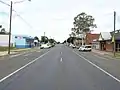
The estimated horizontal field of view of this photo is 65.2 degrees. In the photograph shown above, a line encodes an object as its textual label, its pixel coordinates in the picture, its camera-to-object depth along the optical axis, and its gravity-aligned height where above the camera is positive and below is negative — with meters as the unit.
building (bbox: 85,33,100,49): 39.46 +2.68
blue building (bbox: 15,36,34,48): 35.15 +0.30
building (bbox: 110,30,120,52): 20.44 +0.34
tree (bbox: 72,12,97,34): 37.58 +8.19
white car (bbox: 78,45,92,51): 23.24 -1.17
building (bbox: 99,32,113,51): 23.09 +0.43
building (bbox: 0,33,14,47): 35.12 +1.00
